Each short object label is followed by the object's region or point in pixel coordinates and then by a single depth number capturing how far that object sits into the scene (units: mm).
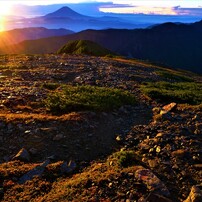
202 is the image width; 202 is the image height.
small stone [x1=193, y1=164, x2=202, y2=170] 6048
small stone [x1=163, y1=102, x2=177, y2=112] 9328
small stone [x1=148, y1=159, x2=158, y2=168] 6095
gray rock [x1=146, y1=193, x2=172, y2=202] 4887
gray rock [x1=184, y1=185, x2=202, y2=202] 4832
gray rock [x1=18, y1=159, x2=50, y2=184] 5639
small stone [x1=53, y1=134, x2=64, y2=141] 6987
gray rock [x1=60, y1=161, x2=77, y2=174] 5911
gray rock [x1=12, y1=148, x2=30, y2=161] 6275
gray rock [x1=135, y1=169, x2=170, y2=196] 5163
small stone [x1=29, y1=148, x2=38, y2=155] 6472
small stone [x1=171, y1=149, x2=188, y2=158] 6461
